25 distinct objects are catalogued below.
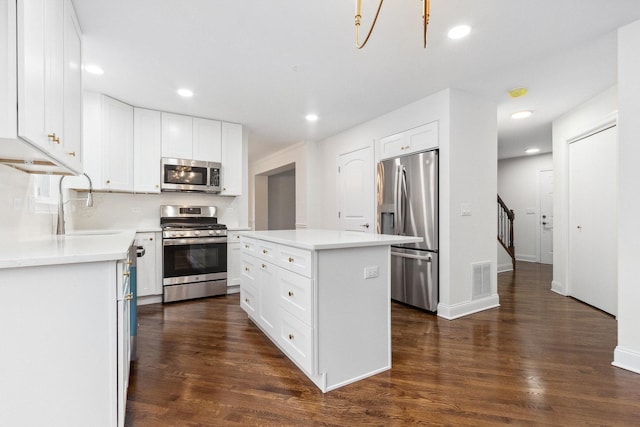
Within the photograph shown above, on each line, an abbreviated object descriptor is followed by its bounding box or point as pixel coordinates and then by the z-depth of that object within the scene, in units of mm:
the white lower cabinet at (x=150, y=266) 3613
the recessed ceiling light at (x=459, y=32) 2148
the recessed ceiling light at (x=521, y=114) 3968
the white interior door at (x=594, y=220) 3281
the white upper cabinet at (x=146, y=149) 3742
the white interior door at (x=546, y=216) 6473
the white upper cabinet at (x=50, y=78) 1138
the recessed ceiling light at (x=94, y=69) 2717
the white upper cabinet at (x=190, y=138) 3928
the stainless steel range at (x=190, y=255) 3695
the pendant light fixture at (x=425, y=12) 1206
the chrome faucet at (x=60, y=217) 2320
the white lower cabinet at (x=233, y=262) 4168
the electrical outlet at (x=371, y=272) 1990
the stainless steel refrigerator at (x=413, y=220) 3316
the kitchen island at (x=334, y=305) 1820
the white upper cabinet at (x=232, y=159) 4328
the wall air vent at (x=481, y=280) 3375
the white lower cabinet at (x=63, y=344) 1111
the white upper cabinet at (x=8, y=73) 1066
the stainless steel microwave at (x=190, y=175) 3881
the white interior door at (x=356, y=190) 4352
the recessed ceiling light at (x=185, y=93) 3227
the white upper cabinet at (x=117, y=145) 3404
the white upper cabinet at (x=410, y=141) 3363
